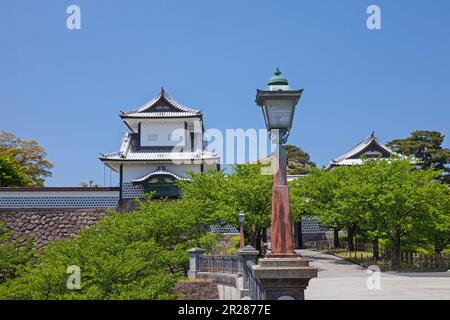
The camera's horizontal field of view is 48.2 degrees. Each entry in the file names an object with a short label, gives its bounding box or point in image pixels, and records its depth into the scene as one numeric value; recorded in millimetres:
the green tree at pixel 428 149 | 54031
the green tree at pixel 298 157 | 71138
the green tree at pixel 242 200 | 27484
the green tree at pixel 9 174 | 49288
